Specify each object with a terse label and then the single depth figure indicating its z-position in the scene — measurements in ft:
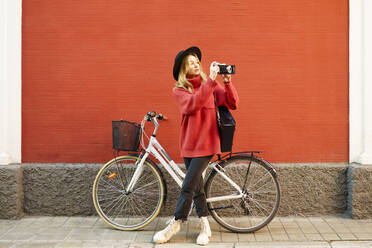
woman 15.71
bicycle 17.01
